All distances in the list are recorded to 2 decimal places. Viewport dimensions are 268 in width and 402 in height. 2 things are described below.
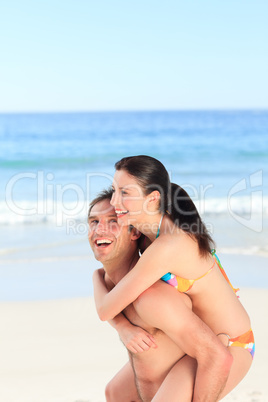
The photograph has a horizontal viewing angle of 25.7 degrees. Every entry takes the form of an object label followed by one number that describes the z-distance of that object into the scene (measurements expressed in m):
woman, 2.69
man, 2.60
